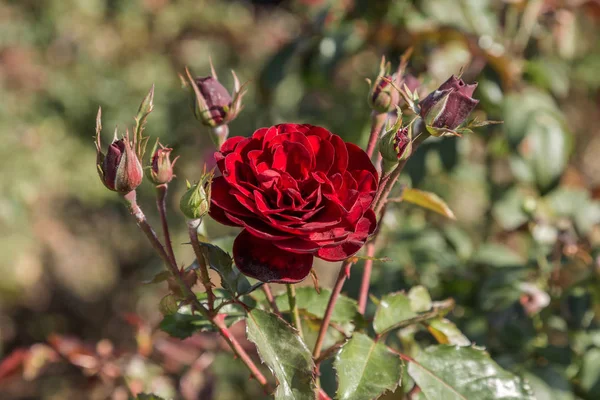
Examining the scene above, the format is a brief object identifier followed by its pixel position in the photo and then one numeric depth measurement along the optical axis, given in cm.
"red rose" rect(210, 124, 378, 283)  78
